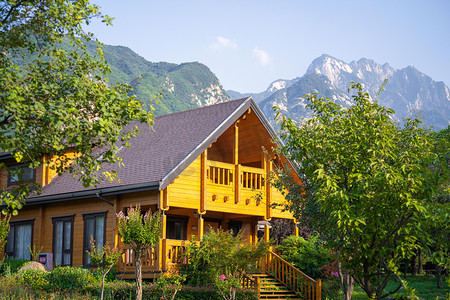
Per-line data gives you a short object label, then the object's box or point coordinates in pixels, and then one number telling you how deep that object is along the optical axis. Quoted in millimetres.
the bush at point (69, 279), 21219
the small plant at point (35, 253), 26692
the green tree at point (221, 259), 21125
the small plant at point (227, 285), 19297
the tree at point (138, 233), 18984
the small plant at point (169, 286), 18922
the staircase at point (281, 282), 23250
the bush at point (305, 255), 25998
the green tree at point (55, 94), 13586
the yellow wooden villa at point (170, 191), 23328
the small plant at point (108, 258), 18783
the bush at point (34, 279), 21141
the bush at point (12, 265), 25302
